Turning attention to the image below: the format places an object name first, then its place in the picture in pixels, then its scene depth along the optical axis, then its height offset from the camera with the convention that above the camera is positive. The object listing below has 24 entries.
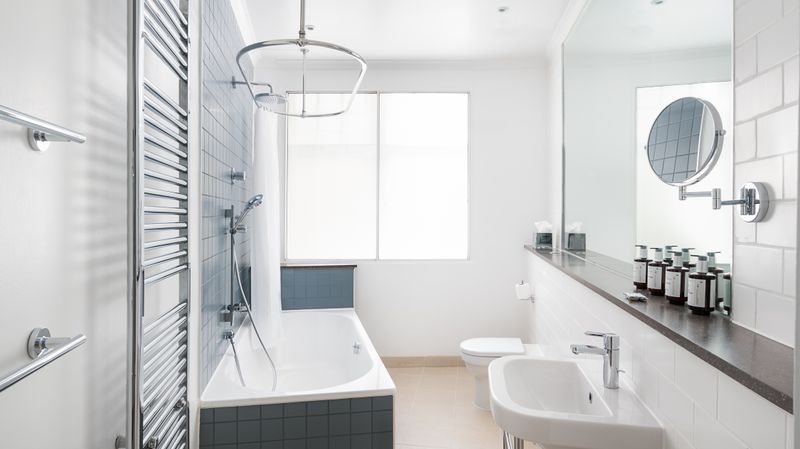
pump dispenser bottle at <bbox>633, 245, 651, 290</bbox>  1.84 -0.18
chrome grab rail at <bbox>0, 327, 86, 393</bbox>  0.81 -0.24
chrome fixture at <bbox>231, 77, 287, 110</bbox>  2.50 +0.64
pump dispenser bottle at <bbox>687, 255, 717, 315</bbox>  1.41 -0.20
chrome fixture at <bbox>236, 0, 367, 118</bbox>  1.85 +0.70
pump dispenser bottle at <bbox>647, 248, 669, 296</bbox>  1.72 -0.19
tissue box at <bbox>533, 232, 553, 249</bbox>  3.54 -0.13
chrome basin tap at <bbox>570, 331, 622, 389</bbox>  1.55 -0.43
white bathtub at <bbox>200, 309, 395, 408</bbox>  1.97 -0.79
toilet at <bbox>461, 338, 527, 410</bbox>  2.88 -0.80
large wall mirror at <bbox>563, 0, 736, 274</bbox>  1.50 +0.43
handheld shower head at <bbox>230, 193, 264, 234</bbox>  2.64 +0.08
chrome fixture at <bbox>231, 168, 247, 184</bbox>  2.70 +0.25
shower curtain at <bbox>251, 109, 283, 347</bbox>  2.81 -0.13
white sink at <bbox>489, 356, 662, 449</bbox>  1.30 -0.57
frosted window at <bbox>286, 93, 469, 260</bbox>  3.90 +0.34
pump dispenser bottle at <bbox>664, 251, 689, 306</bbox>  1.57 -0.19
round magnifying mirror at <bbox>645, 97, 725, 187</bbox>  1.53 +0.29
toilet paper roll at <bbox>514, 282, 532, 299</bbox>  3.45 -0.50
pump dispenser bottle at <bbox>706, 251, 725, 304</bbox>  1.42 -0.14
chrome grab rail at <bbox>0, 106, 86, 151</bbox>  0.69 +0.15
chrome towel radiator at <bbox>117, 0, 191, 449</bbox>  1.16 -0.02
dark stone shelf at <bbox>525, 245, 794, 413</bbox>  0.91 -0.28
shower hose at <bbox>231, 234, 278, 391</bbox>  2.67 -0.67
